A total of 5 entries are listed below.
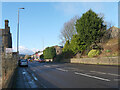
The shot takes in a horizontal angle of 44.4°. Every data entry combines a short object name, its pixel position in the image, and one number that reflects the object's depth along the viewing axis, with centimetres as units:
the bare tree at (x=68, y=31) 5538
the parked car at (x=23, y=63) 3079
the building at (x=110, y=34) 3518
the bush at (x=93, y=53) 3325
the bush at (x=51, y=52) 7466
